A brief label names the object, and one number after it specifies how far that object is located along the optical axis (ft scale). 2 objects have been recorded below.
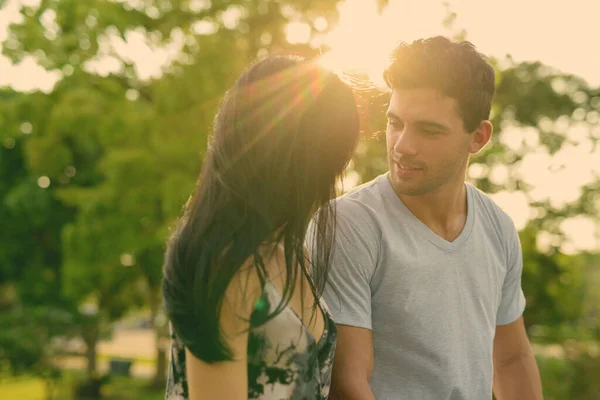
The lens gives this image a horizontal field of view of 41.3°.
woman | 5.83
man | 8.68
